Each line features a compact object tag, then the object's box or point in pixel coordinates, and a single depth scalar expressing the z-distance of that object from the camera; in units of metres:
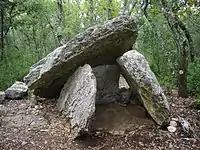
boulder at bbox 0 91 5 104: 6.29
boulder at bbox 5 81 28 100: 6.58
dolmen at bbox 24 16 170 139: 4.28
